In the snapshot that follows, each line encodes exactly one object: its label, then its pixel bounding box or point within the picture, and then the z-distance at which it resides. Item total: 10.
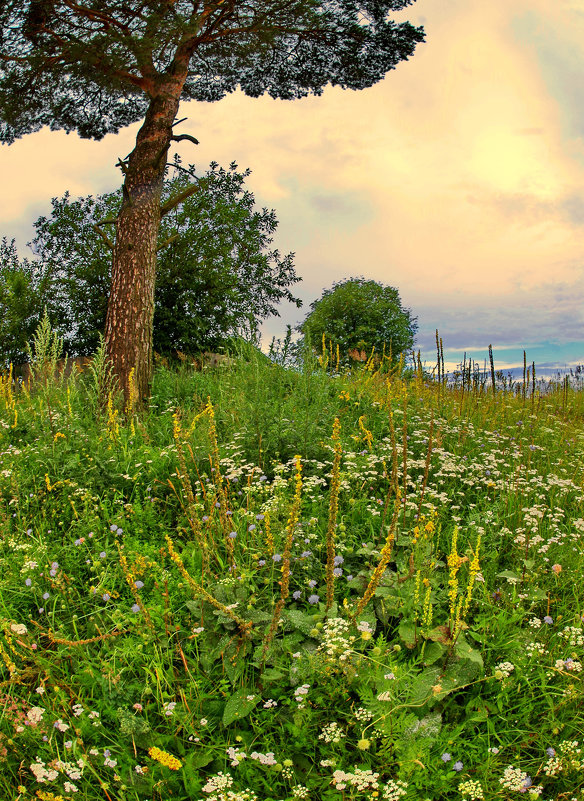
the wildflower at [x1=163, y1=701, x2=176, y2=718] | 2.53
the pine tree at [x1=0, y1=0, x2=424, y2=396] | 8.96
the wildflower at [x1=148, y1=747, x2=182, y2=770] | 2.20
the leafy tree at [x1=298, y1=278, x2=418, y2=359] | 16.00
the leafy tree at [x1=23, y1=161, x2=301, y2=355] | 14.15
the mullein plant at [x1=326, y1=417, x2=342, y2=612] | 2.34
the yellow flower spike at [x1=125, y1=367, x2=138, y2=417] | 5.89
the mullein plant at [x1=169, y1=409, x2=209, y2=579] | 2.90
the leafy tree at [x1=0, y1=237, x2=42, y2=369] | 17.80
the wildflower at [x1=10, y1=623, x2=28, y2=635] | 2.90
